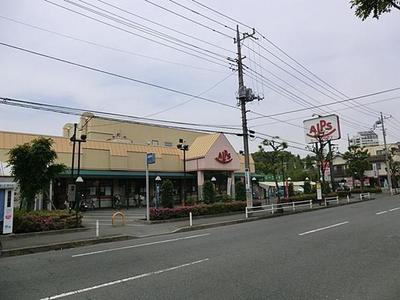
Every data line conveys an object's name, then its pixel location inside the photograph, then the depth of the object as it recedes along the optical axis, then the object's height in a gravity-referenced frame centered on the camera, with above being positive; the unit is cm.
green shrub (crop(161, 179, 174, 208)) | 2323 +16
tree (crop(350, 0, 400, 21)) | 682 +344
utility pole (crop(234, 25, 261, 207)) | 2334 +622
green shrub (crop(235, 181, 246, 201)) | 3019 +28
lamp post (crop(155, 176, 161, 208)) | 2521 +42
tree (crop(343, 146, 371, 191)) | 5441 +453
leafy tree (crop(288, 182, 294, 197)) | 4162 +50
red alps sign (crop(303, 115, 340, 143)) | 3931 +696
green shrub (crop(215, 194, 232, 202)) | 2975 -17
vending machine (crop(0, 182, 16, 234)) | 1448 -21
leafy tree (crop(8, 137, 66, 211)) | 1823 +190
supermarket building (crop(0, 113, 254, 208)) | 3114 +352
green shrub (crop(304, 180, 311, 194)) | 4321 +56
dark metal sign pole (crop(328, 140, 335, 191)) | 4107 +418
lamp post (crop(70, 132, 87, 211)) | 2631 +464
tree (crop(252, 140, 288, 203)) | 3625 +388
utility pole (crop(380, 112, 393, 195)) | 5163 +434
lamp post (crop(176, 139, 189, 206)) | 3359 +201
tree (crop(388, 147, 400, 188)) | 6431 +356
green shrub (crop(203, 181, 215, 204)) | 2741 +34
